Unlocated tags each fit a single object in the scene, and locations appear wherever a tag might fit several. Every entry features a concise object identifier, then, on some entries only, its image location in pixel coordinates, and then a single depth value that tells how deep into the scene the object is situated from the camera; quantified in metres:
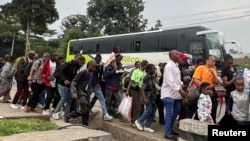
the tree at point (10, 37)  43.56
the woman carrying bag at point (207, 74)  6.04
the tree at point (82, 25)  46.35
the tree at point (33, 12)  36.25
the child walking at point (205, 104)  5.42
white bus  15.64
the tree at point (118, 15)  48.66
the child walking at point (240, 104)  5.42
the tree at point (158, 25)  46.05
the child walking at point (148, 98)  6.66
